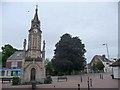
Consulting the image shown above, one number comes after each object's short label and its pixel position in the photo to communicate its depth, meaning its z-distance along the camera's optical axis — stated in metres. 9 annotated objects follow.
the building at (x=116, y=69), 15.10
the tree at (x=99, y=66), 32.48
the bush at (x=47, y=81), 13.17
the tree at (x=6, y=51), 28.55
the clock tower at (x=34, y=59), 13.38
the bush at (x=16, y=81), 12.82
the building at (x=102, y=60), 36.84
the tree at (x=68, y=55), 21.32
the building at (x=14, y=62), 22.59
